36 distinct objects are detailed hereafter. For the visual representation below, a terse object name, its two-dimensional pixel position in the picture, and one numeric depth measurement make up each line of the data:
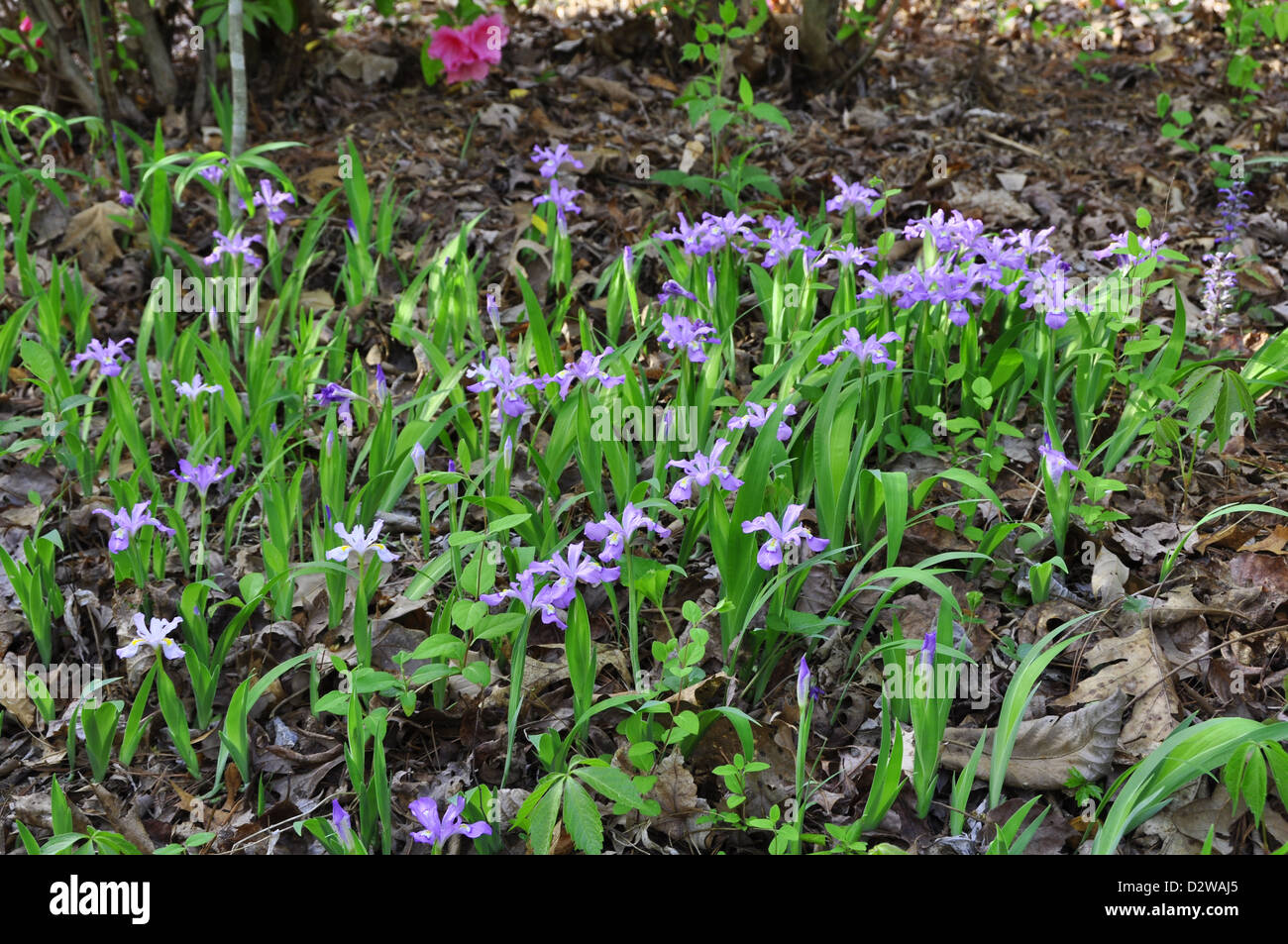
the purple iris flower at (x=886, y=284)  2.31
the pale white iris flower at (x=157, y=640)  1.72
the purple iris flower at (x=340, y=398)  2.25
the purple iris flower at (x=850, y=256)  2.46
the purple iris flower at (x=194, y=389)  2.31
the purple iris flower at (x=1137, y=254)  2.35
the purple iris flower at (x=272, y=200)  2.83
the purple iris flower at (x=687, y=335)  2.22
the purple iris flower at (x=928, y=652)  1.50
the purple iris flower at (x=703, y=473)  1.81
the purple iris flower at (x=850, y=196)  2.73
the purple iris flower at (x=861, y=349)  2.12
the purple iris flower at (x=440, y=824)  1.46
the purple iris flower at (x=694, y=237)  2.64
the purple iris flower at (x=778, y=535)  1.67
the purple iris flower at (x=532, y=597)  1.64
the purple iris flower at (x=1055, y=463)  1.90
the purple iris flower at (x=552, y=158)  2.90
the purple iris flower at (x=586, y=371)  2.13
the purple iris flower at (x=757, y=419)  1.93
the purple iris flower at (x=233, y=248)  2.74
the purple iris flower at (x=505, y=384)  2.08
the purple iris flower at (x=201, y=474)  2.17
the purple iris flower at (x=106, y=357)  2.31
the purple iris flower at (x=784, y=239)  2.57
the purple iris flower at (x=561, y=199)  2.91
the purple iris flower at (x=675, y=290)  2.43
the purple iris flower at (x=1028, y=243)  2.41
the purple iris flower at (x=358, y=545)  1.78
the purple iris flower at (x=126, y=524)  1.98
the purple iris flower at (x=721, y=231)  2.64
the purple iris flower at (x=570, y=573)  1.66
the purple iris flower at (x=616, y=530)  1.71
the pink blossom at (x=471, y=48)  4.00
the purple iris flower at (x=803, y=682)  1.51
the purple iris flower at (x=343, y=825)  1.48
